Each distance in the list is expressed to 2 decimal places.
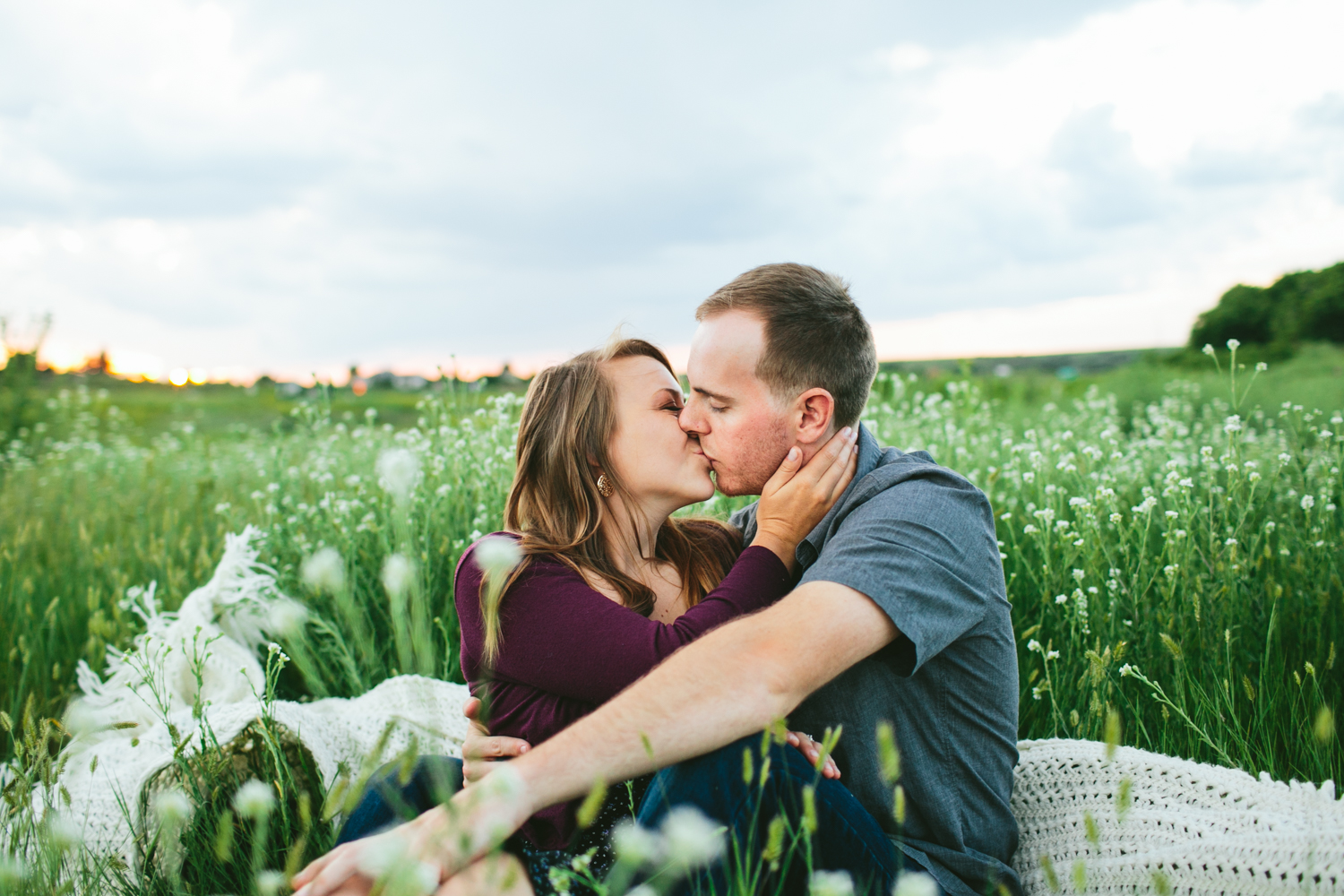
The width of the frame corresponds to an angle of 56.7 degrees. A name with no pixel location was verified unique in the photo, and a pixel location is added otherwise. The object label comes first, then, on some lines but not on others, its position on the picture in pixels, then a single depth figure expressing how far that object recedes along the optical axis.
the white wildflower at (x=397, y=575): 0.71
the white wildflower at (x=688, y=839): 0.70
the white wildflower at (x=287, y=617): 0.85
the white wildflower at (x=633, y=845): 0.68
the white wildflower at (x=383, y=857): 0.75
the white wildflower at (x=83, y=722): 0.94
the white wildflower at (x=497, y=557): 0.79
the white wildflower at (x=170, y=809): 0.80
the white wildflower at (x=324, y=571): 0.79
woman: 1.06
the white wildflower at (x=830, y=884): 0.74
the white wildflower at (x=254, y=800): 0.81
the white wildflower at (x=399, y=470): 0.78
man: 0.93
